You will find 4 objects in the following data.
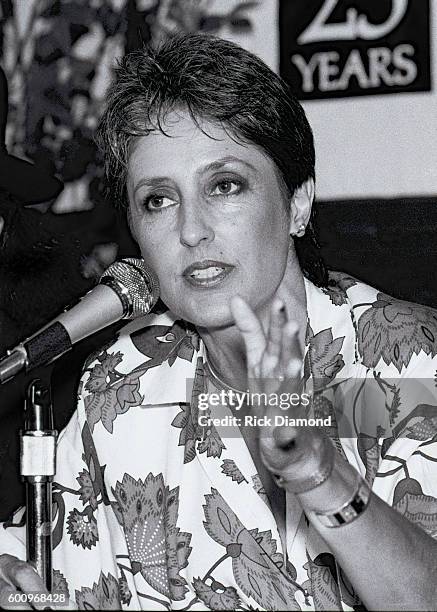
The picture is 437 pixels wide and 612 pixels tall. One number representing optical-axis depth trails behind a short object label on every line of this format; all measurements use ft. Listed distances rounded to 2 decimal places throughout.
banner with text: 9.12
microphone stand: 7.30
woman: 7.84
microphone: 7.17
